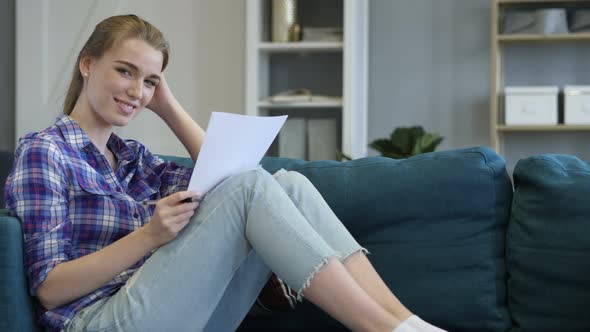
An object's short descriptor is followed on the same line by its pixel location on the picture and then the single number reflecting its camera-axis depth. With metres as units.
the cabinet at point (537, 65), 4.07
